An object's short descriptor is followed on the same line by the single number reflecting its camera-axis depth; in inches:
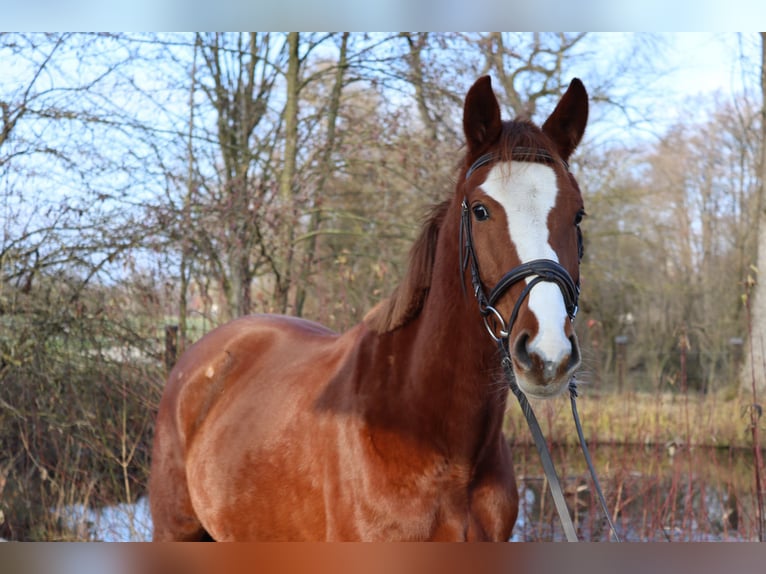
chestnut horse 77.2
